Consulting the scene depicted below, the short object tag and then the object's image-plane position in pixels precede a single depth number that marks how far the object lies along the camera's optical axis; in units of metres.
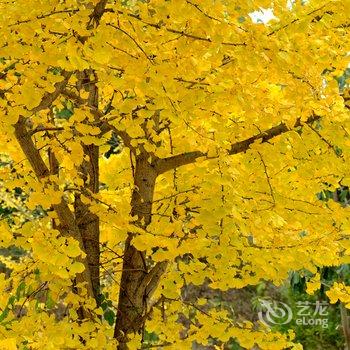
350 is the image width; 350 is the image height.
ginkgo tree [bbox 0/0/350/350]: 4.62
